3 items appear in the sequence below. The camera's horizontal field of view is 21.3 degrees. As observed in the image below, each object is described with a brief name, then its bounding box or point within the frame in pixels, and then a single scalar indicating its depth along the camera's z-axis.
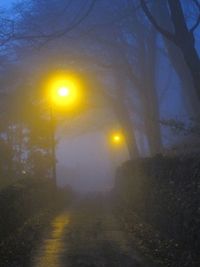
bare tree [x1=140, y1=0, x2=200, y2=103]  15.28
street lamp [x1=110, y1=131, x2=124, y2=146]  57.75
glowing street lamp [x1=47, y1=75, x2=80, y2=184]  31.38
